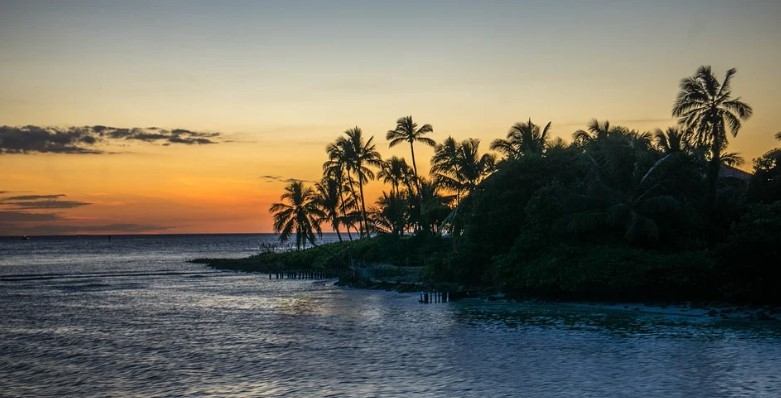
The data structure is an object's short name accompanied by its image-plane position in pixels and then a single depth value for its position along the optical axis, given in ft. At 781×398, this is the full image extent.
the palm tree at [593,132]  169.37
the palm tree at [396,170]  274.36
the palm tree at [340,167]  264.11
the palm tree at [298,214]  290.56
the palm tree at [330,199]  287.48
